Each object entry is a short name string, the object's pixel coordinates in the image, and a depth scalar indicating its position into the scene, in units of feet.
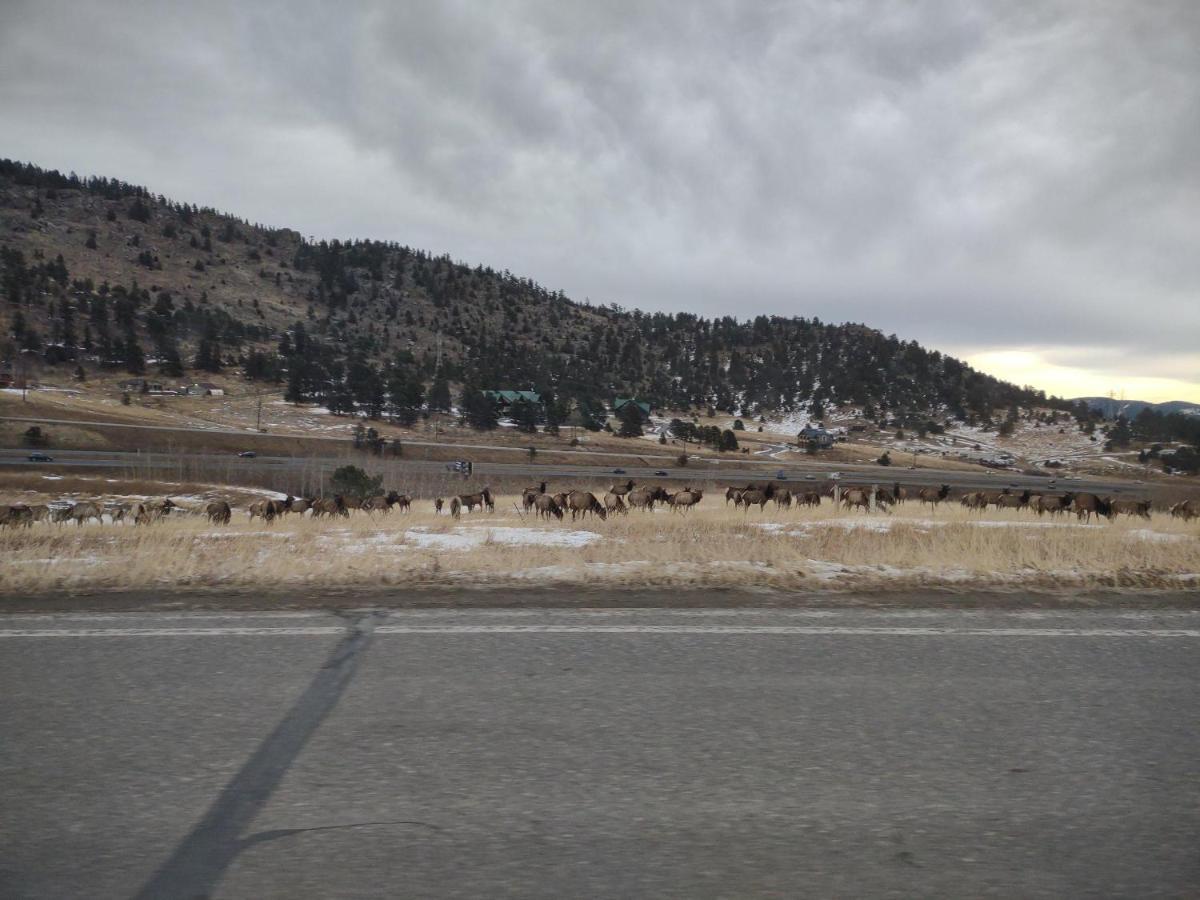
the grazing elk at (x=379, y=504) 82.99
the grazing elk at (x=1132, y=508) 83.20
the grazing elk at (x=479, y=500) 88.33
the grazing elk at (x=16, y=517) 59.04
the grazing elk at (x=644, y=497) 83.47
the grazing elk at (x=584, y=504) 72.59
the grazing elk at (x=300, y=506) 81.81
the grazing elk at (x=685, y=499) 82.69
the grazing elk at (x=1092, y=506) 80.74
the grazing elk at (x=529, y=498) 85.20
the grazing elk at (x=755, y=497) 87.15
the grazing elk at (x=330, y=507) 78.51
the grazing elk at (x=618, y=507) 76.60
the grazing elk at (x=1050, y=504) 85.81
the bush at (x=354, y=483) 126.62
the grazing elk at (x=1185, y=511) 73.48
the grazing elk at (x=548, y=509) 68.52
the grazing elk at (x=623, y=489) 95.35
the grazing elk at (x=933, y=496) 98.25
